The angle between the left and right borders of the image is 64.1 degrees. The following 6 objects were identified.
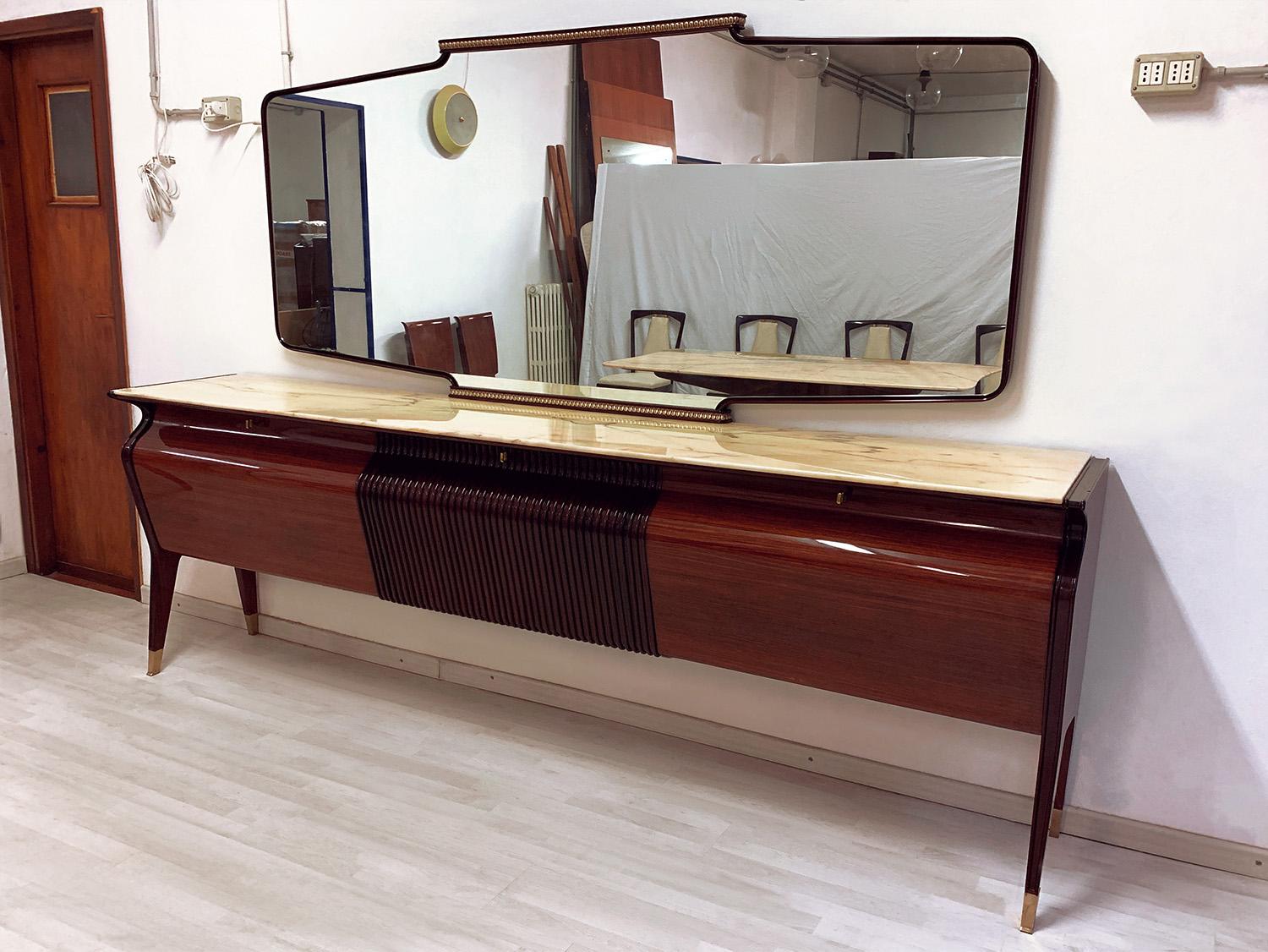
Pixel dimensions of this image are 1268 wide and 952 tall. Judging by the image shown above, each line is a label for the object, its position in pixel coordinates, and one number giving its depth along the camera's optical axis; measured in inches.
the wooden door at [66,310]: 140.5
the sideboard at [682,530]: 74.7
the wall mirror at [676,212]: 84.7
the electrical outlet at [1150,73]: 76.5
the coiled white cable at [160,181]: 130.2
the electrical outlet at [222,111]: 121.6
